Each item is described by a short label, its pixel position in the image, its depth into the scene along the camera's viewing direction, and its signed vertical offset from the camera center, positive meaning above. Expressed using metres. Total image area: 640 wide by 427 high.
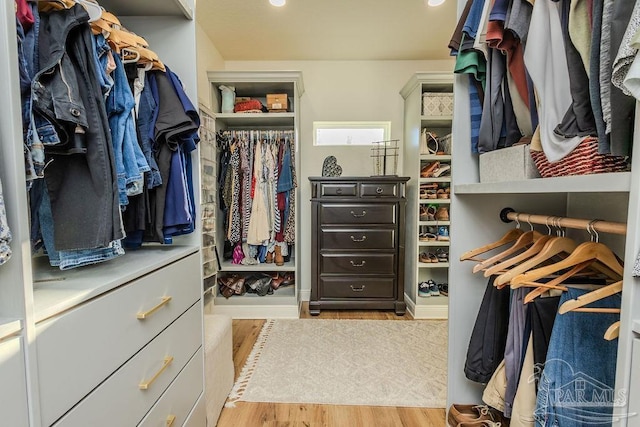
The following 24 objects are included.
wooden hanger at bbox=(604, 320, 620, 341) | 0.66 -0.29
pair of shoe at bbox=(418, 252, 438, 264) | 2.83 -0.59
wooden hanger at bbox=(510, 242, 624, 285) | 0.90 -0.19
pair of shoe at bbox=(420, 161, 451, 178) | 2.75 +0.19
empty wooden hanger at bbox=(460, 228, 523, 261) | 1.26 -0.21
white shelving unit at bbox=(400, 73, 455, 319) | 2.72 +0.02
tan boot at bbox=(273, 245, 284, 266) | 2.86 -0.58
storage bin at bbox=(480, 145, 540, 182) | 0.98 +0.09
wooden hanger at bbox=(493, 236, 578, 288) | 0.99 -0.20
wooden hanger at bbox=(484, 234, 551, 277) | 1.08 -0.23
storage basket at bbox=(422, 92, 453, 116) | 2.74 +0.76
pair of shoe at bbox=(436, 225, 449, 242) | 2.82 -0.37
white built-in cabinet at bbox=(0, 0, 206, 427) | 0.56 -0.31
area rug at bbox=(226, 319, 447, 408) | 1.74 -1.11
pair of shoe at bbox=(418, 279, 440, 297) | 2.88 -0.88
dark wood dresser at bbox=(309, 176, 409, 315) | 2.77 -0.45
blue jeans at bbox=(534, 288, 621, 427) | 0.82 -0.46
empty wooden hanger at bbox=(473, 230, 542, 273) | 1.17 -0.20
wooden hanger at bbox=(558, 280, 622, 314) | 0.74 -0.25
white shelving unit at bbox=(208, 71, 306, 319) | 2.64 +0.61
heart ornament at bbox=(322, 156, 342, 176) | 2.96 +0.23
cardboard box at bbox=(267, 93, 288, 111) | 2.73 +0.79
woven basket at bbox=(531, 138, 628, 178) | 0.73 +0.07
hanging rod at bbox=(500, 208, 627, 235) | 0.77 -0.09
